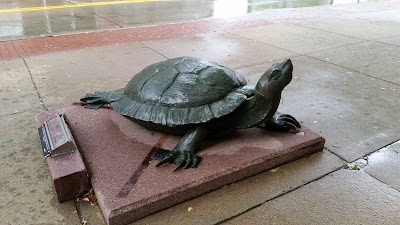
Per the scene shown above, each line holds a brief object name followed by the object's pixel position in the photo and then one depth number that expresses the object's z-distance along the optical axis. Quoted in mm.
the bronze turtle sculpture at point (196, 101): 2543
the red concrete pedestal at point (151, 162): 2197
